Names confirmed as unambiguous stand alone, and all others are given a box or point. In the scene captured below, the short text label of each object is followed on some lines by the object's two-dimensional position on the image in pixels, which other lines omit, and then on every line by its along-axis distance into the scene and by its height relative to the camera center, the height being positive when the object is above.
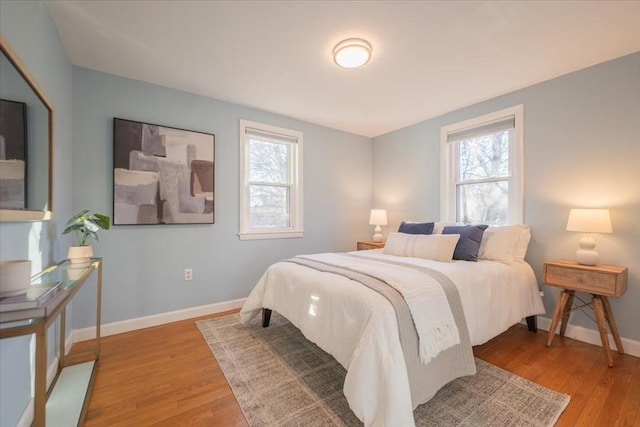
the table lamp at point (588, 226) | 2.09 -0.10
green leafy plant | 1.84 -0.07
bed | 1.29 -0.67
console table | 0.84 -0.58
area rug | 1.45 -1.11
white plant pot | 1.88 -0.29
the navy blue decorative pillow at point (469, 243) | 2.49 -0.28
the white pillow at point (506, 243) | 2.53 -0.29
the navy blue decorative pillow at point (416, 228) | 3.04 -0.16
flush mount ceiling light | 2.03 +1.27
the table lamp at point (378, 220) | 3.99 -0.09
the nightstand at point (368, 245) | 3.84 -0.46
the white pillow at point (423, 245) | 2.47 -0.31
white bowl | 0.99 -0.24
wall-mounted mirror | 1.15 +0.35
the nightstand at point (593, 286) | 2.00 -0.57
